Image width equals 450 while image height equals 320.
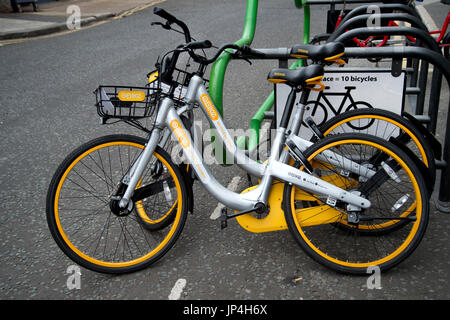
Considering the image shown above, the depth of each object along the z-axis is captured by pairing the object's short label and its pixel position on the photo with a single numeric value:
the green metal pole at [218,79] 3.16
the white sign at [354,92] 3.22
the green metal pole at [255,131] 3.74
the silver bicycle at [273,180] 2.76
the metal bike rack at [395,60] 2.96
